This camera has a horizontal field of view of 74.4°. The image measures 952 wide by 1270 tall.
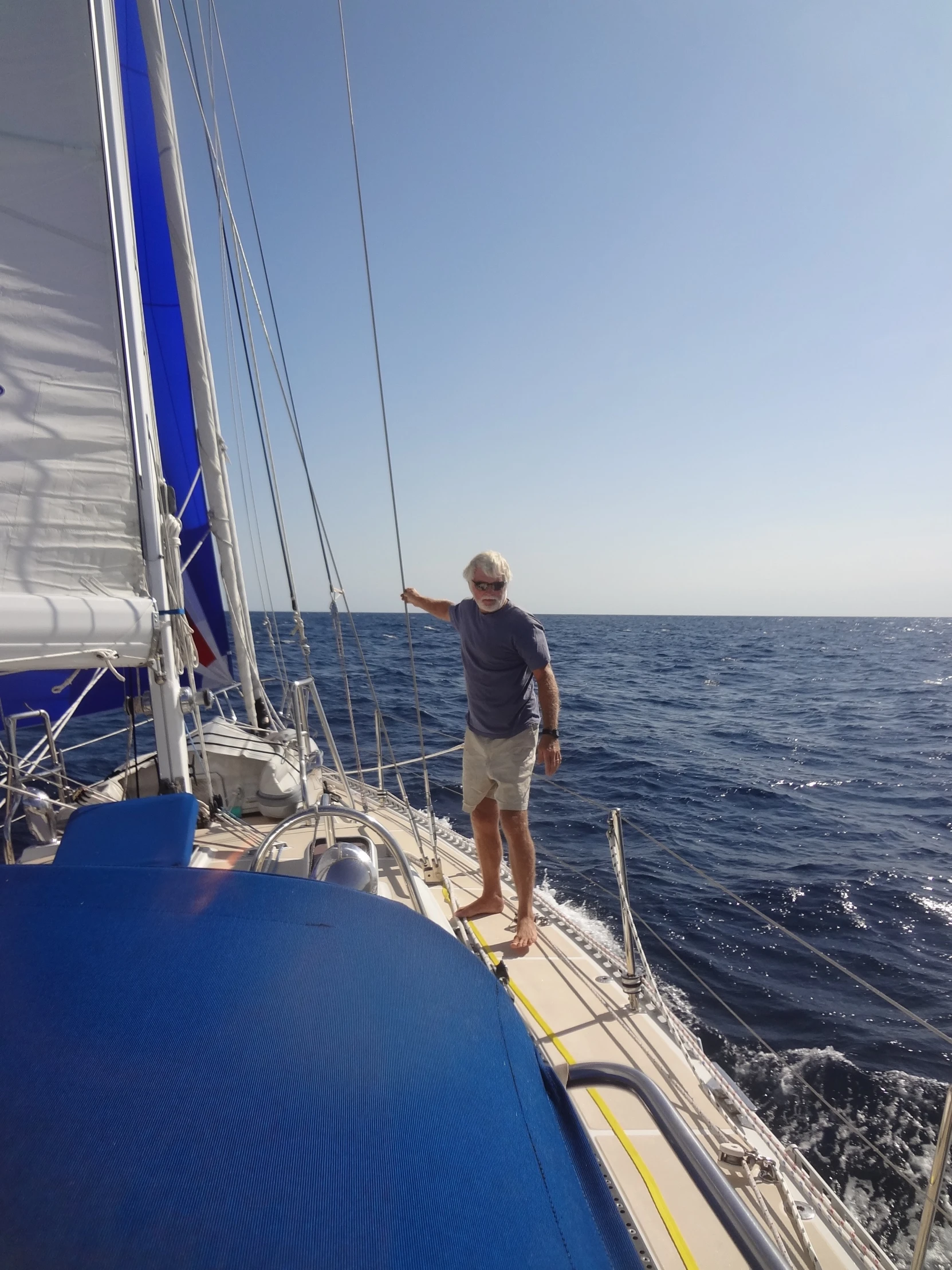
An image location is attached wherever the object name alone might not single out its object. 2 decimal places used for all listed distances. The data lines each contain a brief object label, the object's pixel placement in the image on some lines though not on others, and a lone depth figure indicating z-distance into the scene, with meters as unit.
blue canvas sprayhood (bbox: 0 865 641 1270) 0.60
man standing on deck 2.67
